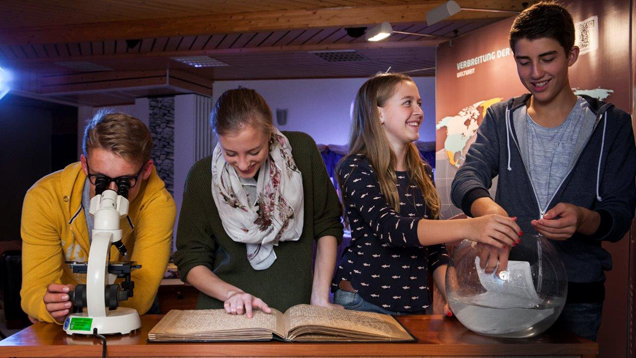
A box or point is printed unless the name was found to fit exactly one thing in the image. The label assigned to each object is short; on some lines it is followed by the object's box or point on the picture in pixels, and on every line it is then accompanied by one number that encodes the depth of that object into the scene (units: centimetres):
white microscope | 159
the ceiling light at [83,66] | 971
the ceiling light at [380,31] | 606
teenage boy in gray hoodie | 182
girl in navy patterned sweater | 216
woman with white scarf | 206
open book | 152
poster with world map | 423
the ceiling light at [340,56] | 834
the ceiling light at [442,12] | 500
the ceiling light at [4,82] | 916
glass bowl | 149
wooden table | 148
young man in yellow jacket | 189
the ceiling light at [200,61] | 903
